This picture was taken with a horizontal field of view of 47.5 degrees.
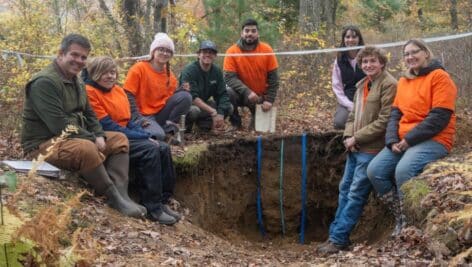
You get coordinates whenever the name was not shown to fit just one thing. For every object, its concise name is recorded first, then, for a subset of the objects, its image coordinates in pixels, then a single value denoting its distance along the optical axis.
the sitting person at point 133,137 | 6.21
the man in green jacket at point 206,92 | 8.12
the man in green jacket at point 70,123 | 5.47
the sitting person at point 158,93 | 7.14
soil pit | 7.68
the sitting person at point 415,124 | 5.72
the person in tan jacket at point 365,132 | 6.31
